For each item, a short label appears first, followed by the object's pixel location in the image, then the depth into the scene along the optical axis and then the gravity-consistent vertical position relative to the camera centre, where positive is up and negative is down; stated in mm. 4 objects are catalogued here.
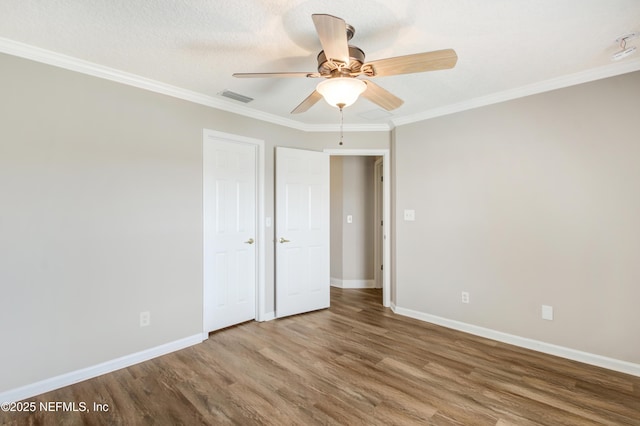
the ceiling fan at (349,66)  1547 +857
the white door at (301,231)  3678 -219
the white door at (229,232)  3160 -198
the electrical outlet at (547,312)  2746 -922
